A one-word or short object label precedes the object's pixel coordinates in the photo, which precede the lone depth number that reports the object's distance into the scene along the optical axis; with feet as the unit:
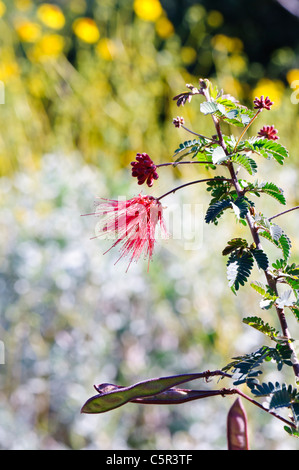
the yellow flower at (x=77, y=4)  11.15
